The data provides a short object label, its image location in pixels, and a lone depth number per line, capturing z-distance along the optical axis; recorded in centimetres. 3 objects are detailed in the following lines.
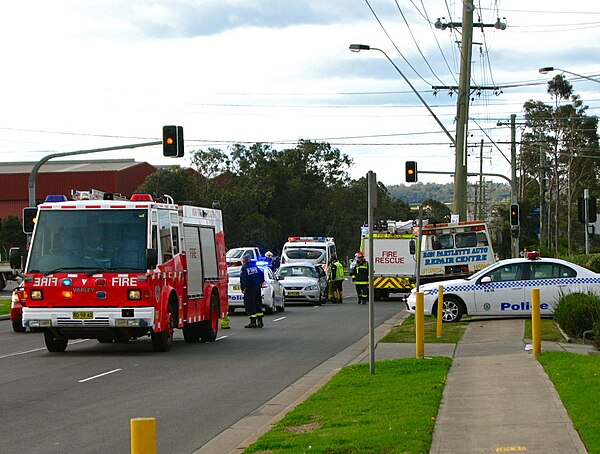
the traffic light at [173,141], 3188
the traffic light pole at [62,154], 3206
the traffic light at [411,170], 3747
